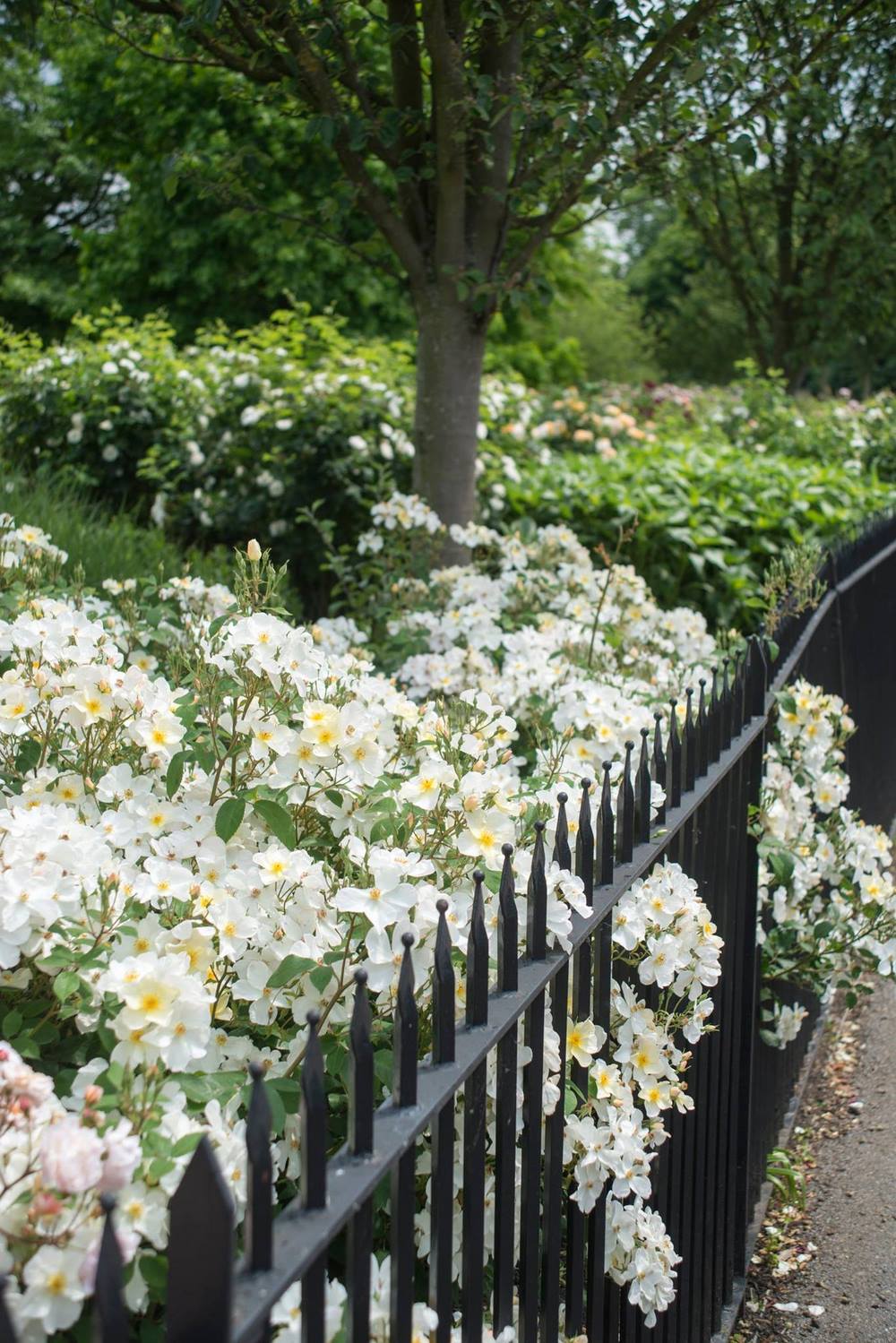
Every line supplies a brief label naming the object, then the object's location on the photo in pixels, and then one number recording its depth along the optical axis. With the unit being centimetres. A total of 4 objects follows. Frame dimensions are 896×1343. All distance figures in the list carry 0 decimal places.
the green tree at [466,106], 414
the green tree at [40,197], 2450
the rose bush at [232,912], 125
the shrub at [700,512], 593
